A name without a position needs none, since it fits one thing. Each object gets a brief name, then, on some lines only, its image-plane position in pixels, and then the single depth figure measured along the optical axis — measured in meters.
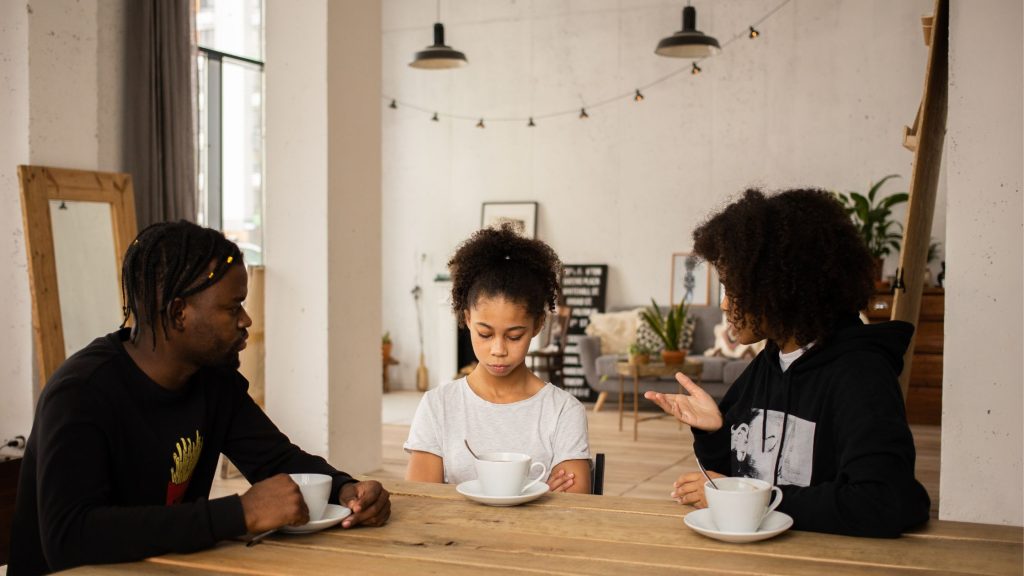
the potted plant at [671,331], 6.83
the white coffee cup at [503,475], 1.53
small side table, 6.83
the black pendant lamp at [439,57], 6.94
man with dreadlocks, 1.28
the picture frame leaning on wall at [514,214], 8.95
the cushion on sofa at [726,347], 7.46
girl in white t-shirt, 2.09
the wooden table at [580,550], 1.22
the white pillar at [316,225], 4.73
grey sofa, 7.43
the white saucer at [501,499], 1.53
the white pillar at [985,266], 3.00
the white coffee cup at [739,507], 1.30
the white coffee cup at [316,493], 1.39
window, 7.55
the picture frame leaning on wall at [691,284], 8.30
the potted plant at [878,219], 7.45
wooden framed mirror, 3.76
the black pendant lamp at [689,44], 6.42
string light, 7.90
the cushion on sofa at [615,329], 8.16
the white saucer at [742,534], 1.30
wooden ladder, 3.15
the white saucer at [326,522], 1.37
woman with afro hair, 1.57
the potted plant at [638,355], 6.88
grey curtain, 4.91
